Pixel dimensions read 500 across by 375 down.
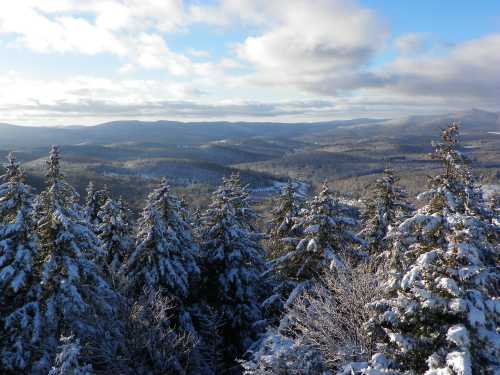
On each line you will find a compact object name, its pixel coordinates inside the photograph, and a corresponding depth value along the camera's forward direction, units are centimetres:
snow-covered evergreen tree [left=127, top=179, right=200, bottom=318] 2109
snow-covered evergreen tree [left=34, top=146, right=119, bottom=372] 1511
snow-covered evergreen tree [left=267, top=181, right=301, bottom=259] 2160
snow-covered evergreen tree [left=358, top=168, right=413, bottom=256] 2288
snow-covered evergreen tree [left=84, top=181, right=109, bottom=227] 2752
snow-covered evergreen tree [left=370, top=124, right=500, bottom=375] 846
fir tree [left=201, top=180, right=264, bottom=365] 2230
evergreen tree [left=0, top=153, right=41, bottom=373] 1477
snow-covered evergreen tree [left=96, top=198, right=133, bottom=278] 2333
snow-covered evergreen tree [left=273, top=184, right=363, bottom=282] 1734
